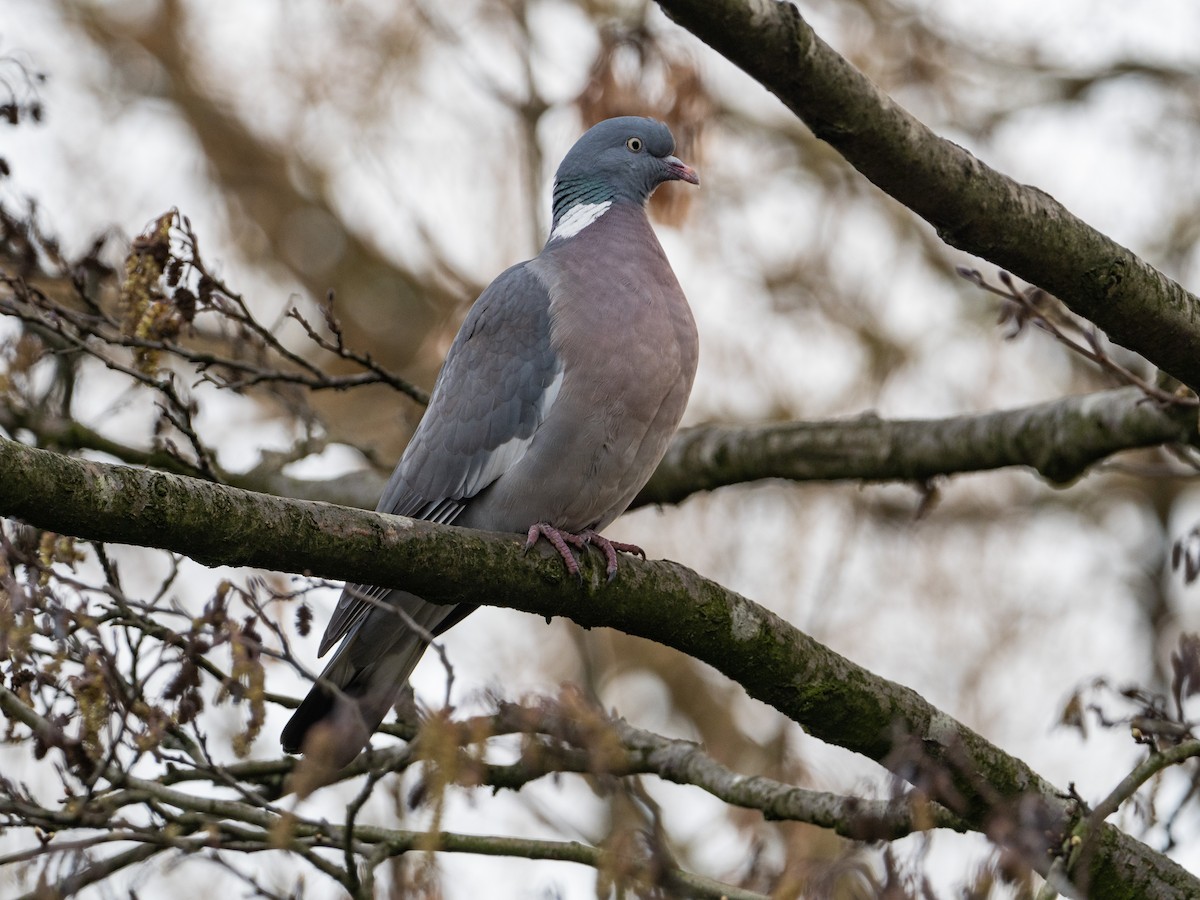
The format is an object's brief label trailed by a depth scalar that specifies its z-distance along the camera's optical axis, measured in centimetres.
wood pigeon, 884
